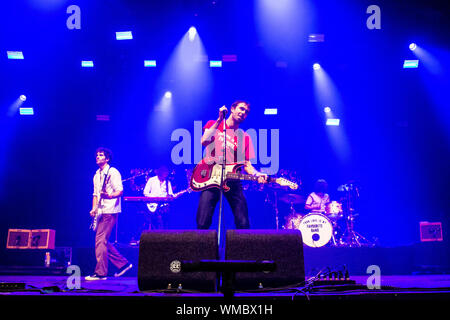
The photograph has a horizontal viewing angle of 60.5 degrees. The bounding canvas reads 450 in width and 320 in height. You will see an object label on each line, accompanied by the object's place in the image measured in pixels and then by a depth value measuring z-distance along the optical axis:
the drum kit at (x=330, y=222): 7.83
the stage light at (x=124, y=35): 8.26
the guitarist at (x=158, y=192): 8.80
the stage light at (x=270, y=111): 9.84
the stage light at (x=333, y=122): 9.88
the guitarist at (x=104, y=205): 6.21
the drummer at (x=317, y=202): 8.48
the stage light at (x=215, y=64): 9.15
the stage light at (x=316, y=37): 8.26
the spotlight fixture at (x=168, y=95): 9.77
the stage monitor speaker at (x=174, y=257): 2.49
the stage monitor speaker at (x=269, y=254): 2.51
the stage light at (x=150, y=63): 9.14
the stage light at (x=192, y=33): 8.51
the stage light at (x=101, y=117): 9.78
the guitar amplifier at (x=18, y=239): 7.98
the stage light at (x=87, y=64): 8.97
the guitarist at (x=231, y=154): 4.53
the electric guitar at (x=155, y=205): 8.88
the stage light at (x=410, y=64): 8.80
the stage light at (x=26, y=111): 9.23
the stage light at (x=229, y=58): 9.02
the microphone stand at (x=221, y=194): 4.11
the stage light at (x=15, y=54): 8.55
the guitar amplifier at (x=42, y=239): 7.93
